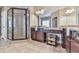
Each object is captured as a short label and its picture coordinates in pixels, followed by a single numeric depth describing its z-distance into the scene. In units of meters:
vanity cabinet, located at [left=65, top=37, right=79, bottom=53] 1.31
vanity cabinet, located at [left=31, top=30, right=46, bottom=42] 1.41
